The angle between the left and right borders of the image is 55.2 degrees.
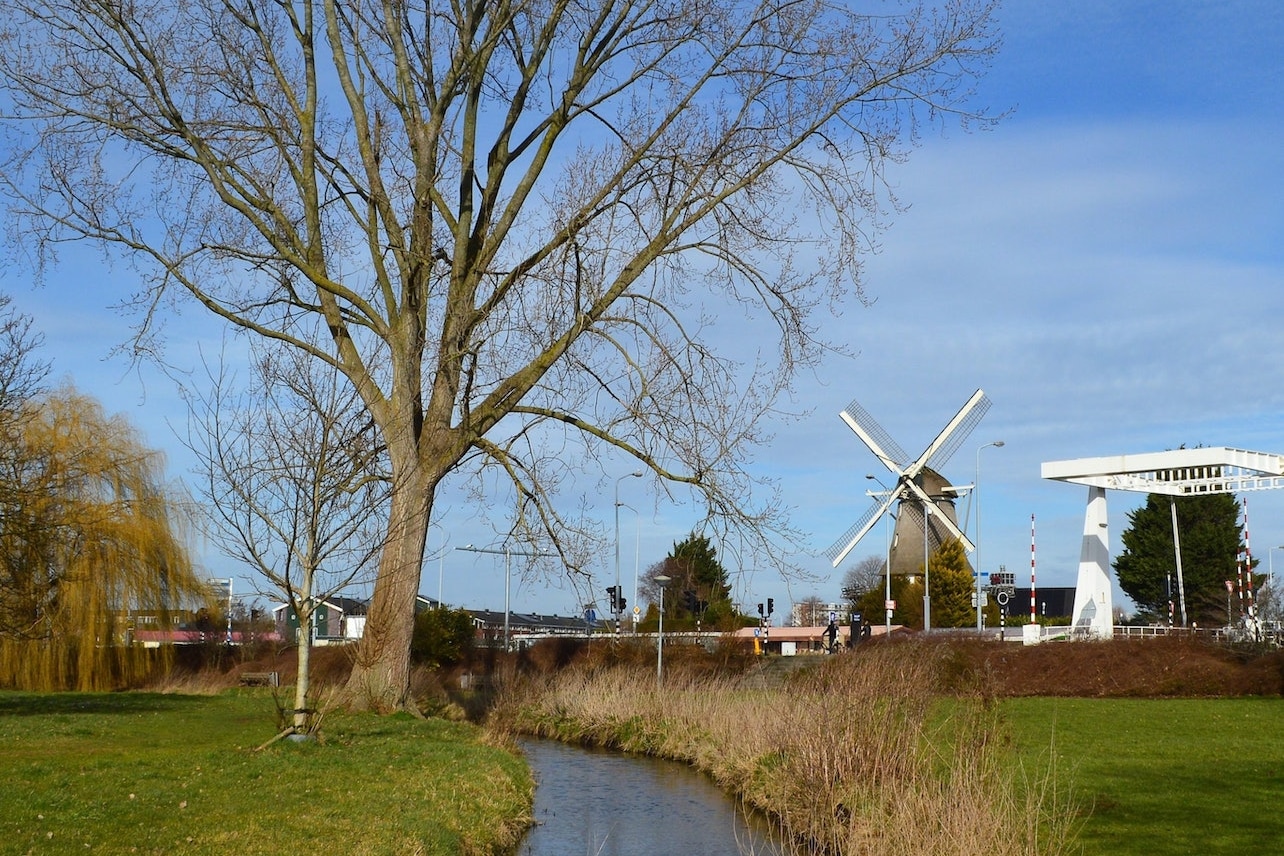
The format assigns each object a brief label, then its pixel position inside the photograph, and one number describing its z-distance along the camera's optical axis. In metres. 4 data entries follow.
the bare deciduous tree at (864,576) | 82.79
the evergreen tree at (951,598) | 56.34
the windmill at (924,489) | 60.22
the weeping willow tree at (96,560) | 25.78
